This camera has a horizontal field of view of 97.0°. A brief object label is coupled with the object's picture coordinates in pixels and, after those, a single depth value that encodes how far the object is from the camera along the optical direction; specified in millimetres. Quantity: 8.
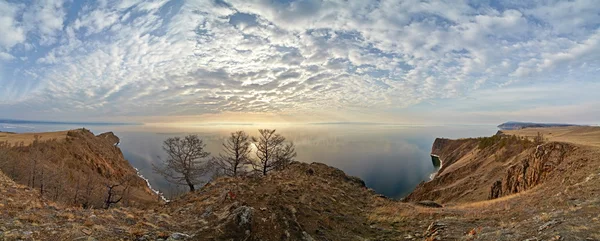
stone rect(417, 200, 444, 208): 23002
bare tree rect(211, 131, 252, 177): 30552
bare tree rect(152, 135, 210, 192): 29814
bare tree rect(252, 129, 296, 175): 31900
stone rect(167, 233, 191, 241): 8736
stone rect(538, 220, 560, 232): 9189
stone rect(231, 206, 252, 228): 10023
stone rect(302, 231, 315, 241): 10836
